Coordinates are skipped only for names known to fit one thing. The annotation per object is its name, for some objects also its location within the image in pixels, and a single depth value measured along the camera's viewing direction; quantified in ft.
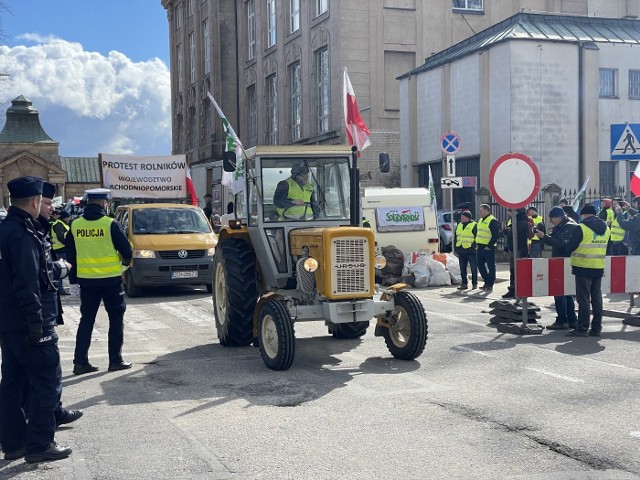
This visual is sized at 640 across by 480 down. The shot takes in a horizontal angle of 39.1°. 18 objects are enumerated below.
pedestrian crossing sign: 49.11
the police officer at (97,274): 31.50
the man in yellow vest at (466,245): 61.87
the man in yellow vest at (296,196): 34.58
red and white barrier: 41.27
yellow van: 58.44
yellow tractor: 31.04
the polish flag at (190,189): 83.25
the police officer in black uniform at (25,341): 19.79
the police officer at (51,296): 20.83
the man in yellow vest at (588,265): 39.24
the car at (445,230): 91.97
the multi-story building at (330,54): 126.93
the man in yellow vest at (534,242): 55.52
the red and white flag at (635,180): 55.21
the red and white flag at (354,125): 45.75
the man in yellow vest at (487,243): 60.80
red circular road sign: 42.27
